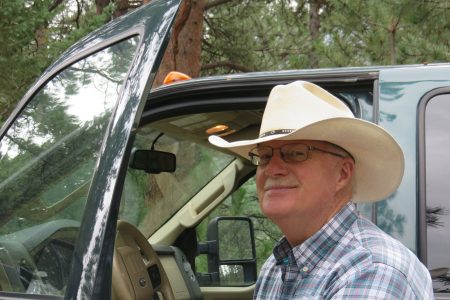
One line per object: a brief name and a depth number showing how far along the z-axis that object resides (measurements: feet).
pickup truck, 7.66
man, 6.74
